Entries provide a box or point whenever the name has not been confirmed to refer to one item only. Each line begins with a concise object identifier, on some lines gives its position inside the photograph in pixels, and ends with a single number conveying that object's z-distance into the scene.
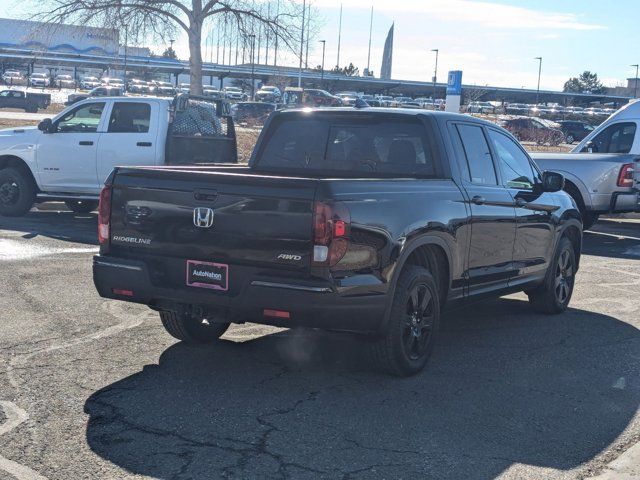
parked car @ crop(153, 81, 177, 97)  53.97
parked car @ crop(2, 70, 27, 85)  95.65
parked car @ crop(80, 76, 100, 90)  90.66
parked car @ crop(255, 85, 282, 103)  72.50
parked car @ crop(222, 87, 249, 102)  81.79
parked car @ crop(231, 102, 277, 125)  52.39
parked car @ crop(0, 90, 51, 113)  57.50
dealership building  111.94
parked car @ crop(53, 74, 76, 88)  95.91
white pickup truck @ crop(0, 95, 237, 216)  13.91
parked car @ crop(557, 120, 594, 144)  57.94
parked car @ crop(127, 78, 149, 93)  73.96
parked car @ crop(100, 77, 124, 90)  83.00
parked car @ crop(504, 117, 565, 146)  45.97
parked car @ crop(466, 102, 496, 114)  79.53
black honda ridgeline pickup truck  5.39
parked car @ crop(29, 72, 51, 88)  88.62
